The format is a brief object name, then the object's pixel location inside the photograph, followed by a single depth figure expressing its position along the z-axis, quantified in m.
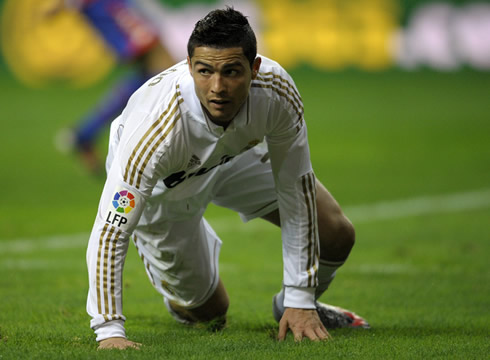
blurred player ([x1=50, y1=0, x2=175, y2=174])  22.05
